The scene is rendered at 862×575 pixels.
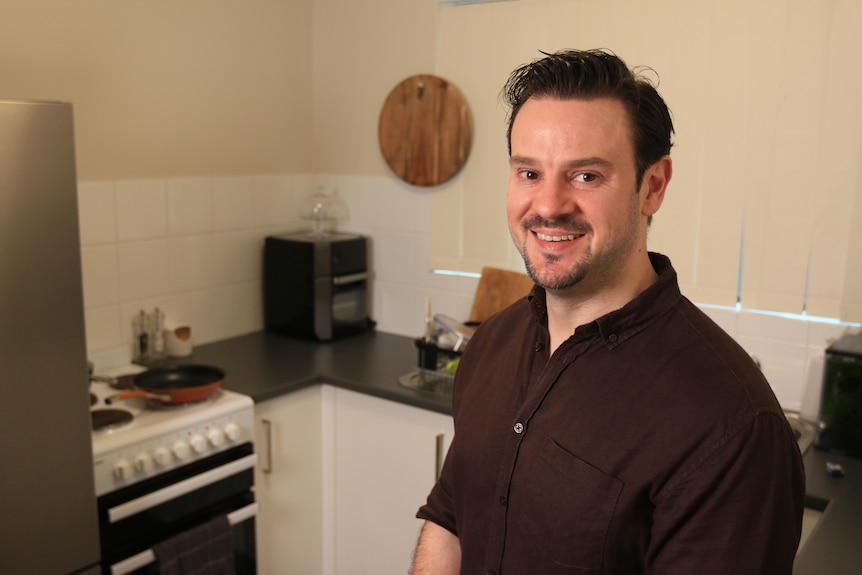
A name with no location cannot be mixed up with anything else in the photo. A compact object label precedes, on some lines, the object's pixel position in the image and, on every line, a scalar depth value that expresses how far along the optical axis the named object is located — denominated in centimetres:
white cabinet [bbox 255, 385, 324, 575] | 254
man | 101
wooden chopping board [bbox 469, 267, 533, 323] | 276
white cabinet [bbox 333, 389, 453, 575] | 250
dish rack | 255
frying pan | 229
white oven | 205
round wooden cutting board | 287
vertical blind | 216
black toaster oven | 297
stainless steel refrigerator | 159
